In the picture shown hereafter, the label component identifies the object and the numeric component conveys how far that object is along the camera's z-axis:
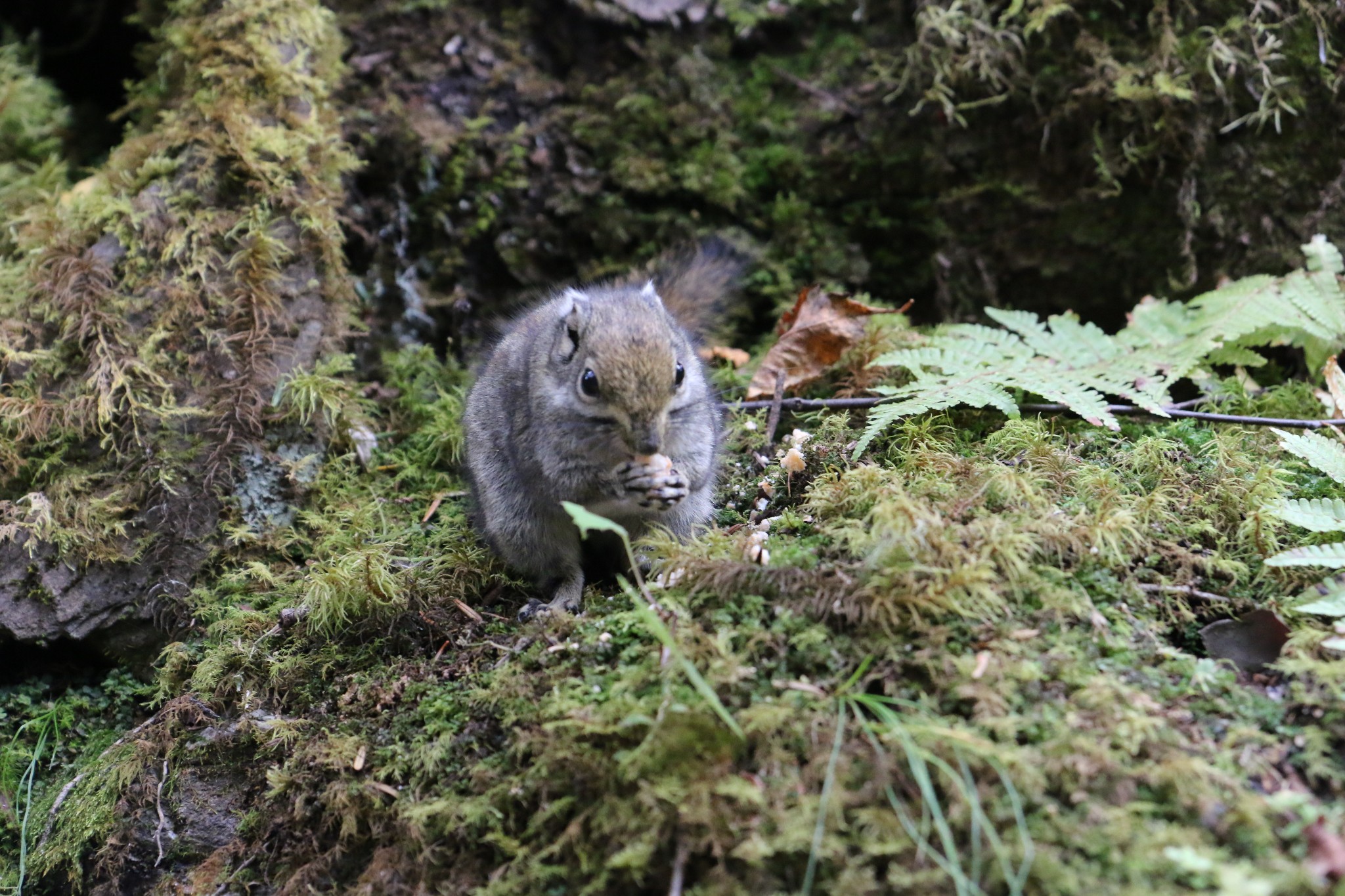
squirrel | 3.53
